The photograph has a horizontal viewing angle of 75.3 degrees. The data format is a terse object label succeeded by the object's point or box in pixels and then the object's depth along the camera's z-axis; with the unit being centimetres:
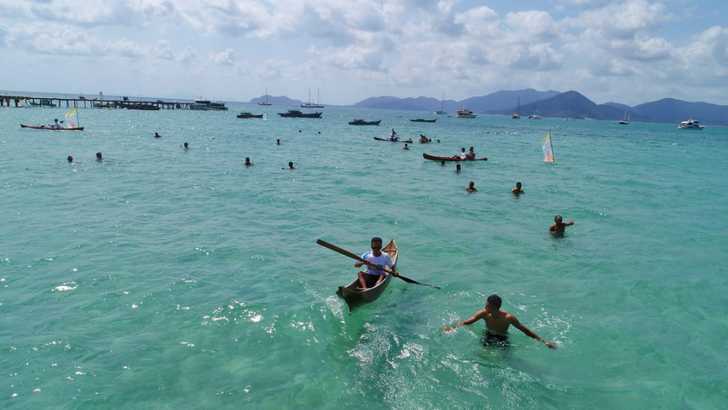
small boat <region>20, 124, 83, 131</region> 5869
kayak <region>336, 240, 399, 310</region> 1191
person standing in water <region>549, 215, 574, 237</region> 2041
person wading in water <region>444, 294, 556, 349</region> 1069
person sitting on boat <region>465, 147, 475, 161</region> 4600
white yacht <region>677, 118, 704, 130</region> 18350
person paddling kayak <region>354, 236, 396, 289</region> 1366
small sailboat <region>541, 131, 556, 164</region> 3228
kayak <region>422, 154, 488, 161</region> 4519
